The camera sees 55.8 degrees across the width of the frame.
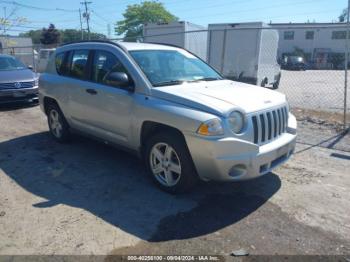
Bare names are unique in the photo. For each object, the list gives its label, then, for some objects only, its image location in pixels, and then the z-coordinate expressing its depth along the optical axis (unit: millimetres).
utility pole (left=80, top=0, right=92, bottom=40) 55350
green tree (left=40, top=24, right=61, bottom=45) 70812
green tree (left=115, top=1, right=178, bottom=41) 70375
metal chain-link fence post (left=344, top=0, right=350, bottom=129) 6438
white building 51562
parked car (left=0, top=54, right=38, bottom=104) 9531
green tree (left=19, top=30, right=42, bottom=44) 94225
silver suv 3619
